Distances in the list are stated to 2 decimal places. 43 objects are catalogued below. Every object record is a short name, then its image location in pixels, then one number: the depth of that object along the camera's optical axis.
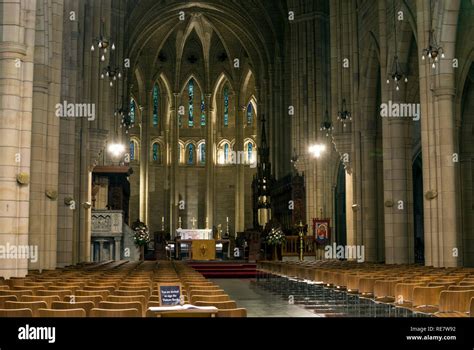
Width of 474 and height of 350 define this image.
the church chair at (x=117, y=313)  6.98
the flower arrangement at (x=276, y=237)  32.56
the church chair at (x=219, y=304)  7.82
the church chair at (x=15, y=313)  6.82
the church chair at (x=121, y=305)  7.25
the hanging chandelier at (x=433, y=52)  19.77
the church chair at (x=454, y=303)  8.42
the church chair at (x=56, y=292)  9.08
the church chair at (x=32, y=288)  10.01
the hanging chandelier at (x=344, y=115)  29.88
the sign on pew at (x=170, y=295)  7.11
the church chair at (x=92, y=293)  8.91
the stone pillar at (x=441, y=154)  20.84
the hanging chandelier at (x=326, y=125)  32.44
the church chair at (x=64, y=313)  6.74
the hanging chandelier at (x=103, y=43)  20.60
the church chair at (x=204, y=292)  8.84
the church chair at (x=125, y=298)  8.05
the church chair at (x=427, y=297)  9.73
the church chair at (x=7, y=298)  8.20
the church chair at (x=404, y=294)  10.29
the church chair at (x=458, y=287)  9.80
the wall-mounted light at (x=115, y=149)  35.50
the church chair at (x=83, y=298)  8.16
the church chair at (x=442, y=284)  10.55
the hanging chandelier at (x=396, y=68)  25.03
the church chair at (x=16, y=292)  8.88
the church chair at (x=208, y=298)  8.22
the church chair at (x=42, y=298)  8.15
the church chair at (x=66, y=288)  9.85
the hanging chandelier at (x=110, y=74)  26.32
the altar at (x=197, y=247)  36.72
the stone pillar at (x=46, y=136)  19.92
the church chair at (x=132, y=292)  8.80
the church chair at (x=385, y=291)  11.34
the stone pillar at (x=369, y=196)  29.50
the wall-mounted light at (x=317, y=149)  34.97
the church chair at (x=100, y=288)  9.95
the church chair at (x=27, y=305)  7.44
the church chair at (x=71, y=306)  7.62
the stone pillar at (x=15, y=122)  15.63
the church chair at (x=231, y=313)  7.07
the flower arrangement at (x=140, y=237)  33.34
